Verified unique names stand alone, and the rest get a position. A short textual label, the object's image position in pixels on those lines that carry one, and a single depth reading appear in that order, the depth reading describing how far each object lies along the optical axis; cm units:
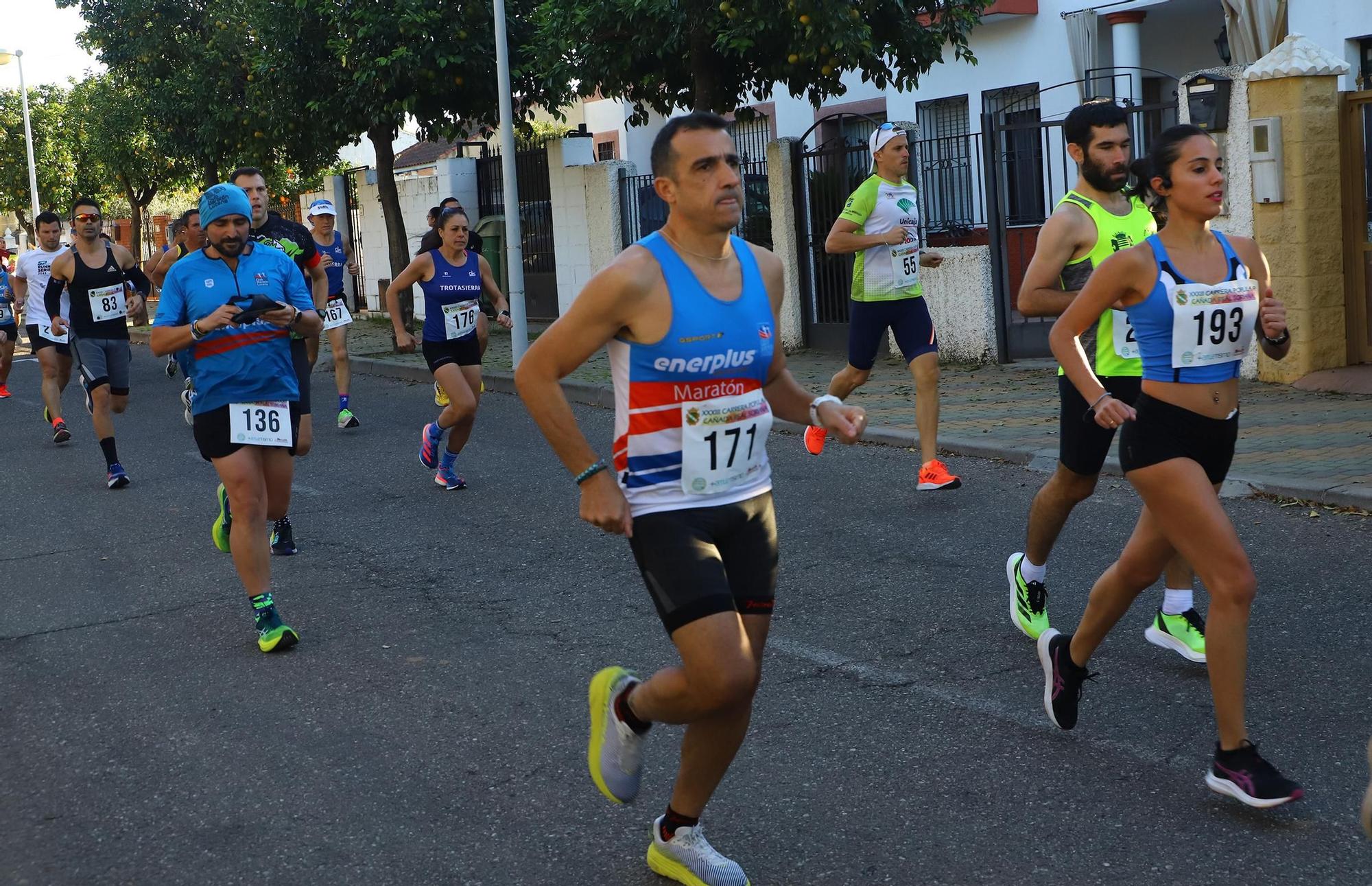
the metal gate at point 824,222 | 1662
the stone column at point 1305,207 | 1178
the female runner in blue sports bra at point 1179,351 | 435
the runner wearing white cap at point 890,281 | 912
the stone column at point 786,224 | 1727
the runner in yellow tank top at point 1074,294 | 562
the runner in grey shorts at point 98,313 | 1119
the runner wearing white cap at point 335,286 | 1359
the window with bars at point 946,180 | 1530
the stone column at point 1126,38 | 2064
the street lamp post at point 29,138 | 3816
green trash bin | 2427
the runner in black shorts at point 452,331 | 988
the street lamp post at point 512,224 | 1698
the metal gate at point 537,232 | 2295
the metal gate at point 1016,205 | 1455
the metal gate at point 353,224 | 2862
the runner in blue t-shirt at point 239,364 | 642
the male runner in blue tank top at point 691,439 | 367
